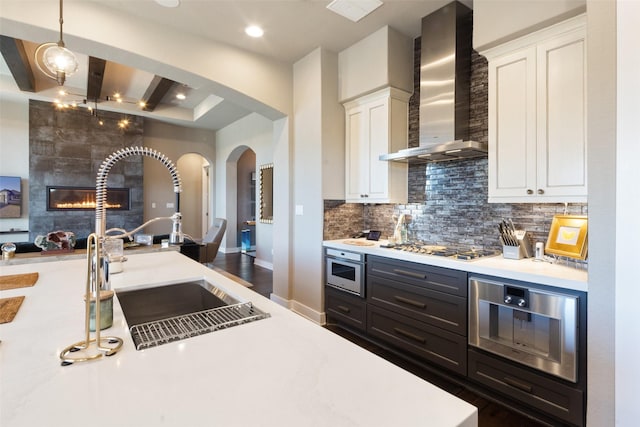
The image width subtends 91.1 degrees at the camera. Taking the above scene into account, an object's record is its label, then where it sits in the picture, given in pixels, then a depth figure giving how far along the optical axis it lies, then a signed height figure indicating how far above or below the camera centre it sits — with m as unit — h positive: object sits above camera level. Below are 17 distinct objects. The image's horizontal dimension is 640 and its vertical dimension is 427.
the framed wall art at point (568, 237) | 1.90 -0.15
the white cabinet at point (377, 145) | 3.11 +0.70
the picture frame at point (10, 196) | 5.87 +0.31
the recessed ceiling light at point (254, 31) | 2.98 +1.76
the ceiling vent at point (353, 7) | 2.57 +1.73
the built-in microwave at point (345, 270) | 2.93 -0.57
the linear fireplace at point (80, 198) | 6.11 +0.29
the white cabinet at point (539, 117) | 1.97 +0.66
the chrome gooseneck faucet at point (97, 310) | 0.86 -0.28
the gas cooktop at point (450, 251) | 2.31 -0.31
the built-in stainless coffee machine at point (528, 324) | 1.70 -0.67
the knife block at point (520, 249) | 2.27 -0.26
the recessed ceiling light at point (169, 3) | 2.54 +1.71
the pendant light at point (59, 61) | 1.74 +0.86
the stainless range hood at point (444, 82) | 2.62 +1.13
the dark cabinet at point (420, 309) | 2.20 -0.75
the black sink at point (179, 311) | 1.04 -0.41
